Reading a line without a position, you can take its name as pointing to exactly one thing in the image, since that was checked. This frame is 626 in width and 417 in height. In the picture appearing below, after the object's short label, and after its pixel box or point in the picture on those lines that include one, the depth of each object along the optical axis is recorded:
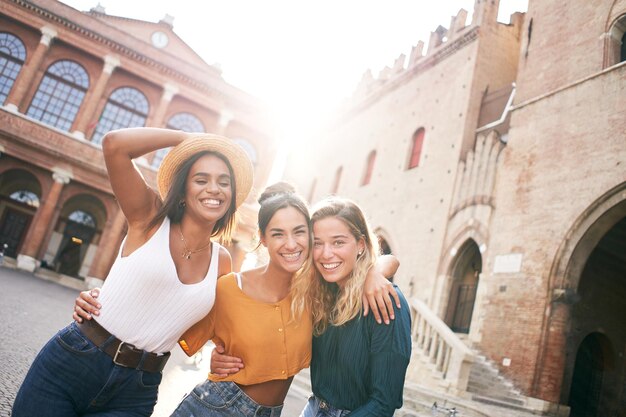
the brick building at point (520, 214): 9.25
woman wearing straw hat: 1.76
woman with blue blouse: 1.86
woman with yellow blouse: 2.05
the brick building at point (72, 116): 18.97
